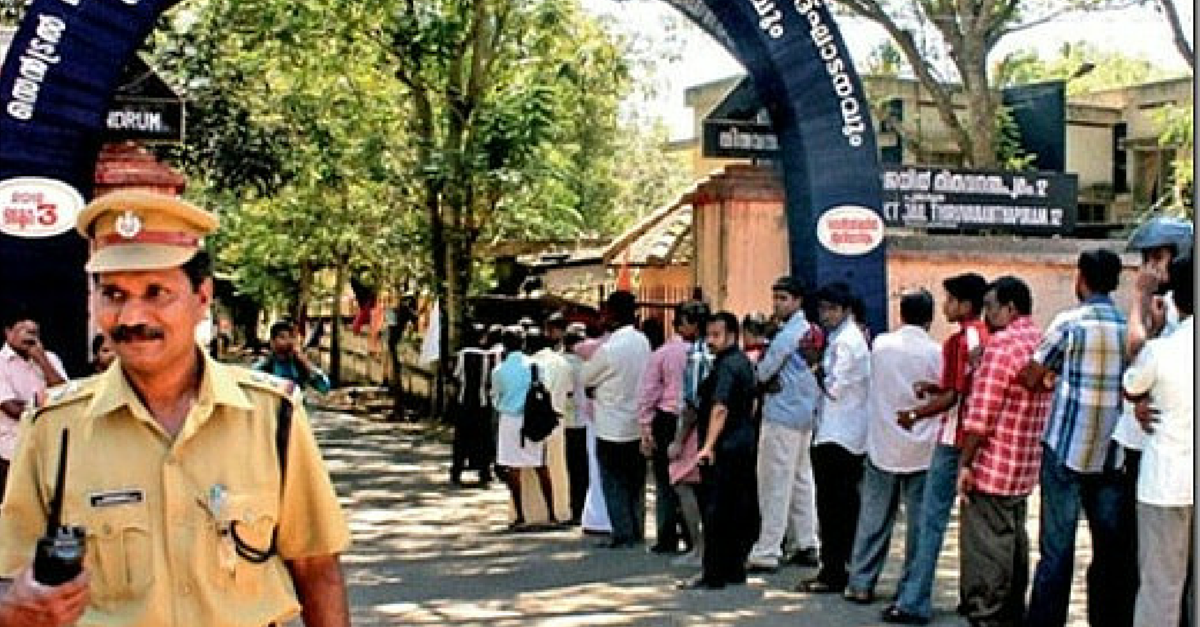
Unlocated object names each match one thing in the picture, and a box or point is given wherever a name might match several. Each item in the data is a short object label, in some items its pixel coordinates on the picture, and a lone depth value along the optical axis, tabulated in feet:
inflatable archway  33.37
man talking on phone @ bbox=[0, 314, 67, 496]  29.17
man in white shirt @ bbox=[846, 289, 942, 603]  29.22
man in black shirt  31.60
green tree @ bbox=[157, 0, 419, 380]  65.16
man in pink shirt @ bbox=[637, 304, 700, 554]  35.60
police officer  10.14
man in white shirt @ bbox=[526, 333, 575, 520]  41.86
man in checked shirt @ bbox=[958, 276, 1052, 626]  26.37
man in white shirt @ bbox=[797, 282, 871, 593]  31.24
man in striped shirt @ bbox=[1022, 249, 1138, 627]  24.53
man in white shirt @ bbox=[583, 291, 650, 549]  38.06
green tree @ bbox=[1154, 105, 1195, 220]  70.69
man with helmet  23.16
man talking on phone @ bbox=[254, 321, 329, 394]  37.76
